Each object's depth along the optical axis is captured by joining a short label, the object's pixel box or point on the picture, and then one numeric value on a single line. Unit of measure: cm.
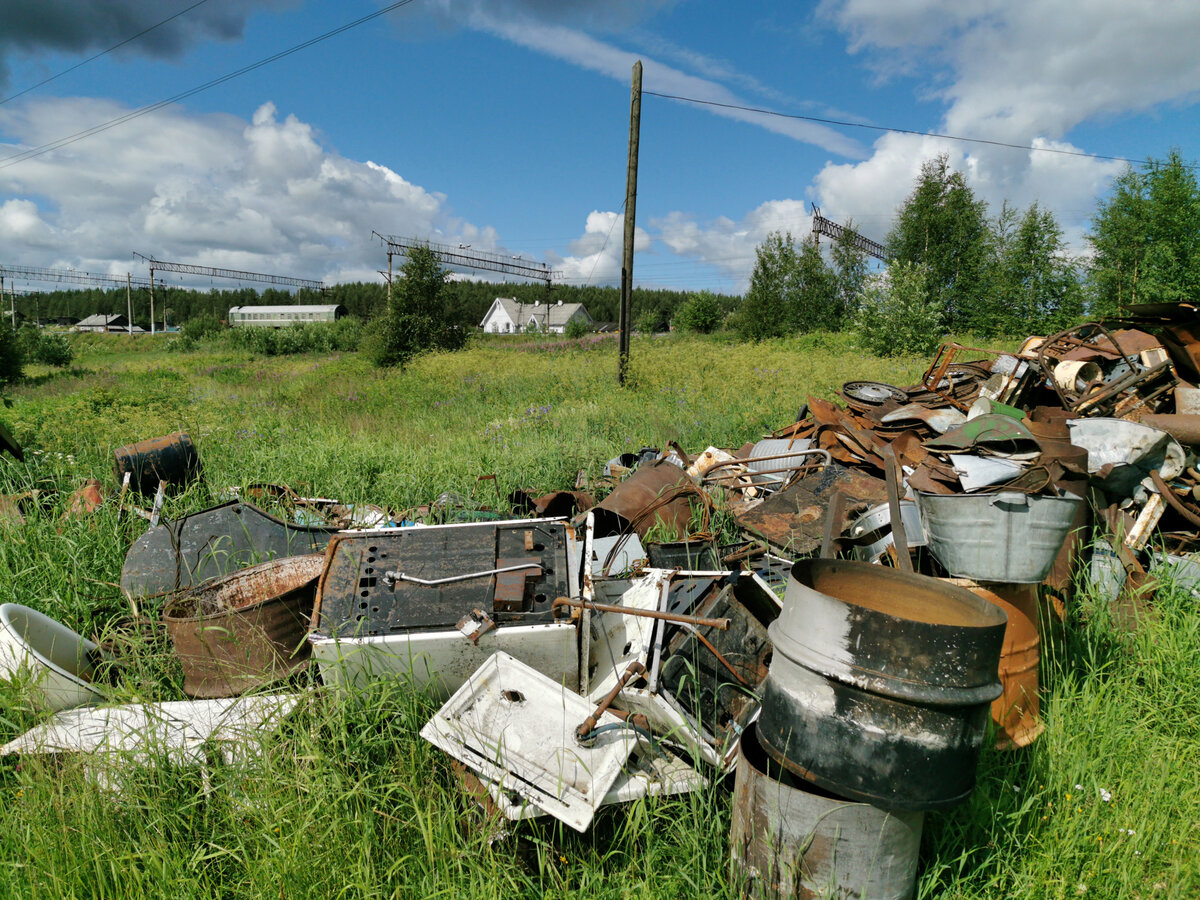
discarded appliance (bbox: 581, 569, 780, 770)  208
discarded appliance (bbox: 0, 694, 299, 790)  213
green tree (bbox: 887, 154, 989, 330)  2875
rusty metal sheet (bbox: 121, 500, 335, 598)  327
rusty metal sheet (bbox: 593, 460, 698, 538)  394
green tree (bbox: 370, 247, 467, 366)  2280
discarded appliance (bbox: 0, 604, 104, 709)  239
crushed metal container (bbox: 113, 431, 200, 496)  434
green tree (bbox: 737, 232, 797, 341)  3073
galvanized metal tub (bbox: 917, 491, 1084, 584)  226
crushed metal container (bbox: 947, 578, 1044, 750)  226
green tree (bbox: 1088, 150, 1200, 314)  2514
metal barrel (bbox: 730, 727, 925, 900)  161
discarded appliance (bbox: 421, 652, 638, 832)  184
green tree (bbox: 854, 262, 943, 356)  1809
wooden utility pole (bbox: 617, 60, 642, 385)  1074
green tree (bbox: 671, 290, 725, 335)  4412
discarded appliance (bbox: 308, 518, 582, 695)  224
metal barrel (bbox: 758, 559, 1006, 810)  152
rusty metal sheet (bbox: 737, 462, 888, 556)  361
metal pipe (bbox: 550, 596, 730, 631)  209
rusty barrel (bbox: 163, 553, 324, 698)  253
